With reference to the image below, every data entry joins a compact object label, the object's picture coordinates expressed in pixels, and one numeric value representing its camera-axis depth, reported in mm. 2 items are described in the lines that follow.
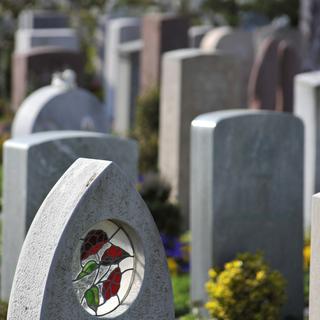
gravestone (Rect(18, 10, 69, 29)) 21266
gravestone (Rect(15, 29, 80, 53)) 17391
